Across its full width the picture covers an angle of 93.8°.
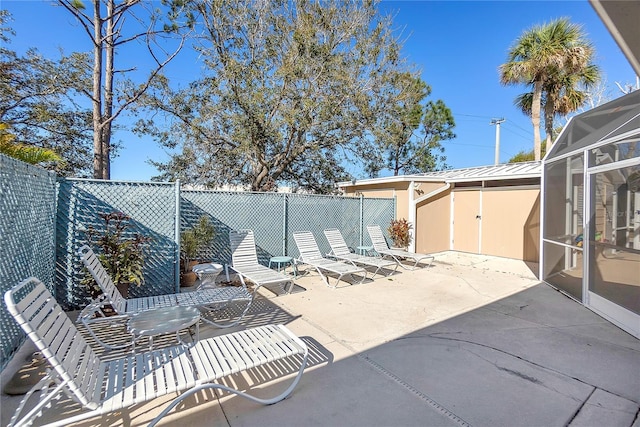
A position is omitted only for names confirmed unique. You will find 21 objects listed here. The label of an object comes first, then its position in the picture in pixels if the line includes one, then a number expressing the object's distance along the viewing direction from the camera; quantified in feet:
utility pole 65.45
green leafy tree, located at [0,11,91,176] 27.78
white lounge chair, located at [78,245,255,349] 10.98
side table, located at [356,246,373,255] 29.71
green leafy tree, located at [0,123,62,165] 12.72
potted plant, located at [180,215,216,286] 19.07
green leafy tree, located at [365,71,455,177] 47.57
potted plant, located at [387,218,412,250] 30.30
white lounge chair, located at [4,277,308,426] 5.88
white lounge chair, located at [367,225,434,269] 25.12
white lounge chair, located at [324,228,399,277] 23.27
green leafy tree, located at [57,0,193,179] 25.31
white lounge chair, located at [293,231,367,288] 20.63
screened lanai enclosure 12.94
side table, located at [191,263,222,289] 17.11
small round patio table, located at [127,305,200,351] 9.77
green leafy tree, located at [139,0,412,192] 31.71
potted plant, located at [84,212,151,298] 14.43
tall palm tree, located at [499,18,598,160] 38.83
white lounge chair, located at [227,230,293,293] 17.92
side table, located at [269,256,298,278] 20.85
